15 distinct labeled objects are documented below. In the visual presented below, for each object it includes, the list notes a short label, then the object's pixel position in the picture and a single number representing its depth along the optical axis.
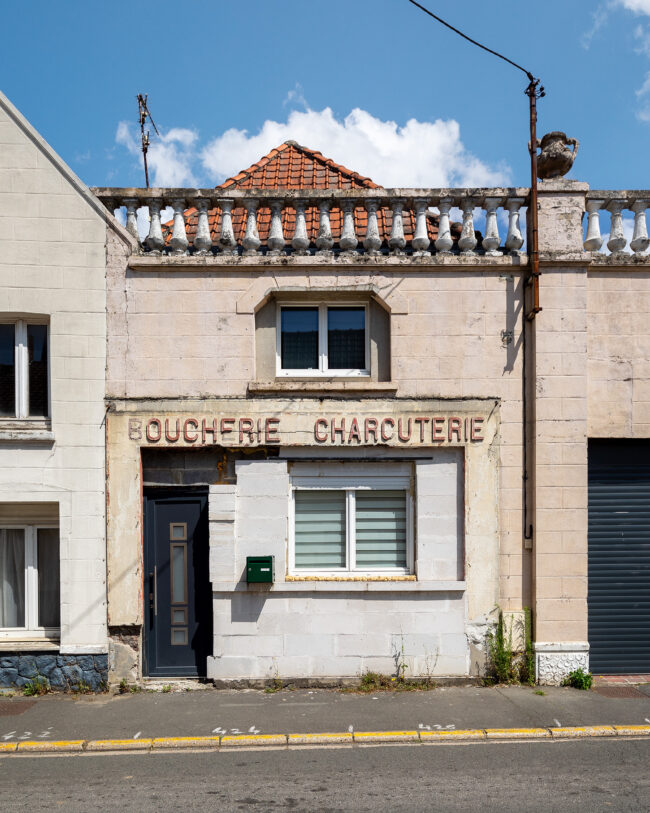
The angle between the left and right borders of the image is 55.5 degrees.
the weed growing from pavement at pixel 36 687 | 7.84
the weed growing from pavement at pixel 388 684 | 7.91
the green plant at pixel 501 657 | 8.03
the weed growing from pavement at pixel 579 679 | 7.93
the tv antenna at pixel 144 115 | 13.24
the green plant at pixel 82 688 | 7.88
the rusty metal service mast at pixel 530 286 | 8.16
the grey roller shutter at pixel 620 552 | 8.45
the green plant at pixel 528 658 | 8.05
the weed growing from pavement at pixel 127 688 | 7.94
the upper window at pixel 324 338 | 8.54
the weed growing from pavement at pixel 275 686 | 7.97
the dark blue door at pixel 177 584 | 8.23
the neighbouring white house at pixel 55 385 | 7.95
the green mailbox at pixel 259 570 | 7.96
